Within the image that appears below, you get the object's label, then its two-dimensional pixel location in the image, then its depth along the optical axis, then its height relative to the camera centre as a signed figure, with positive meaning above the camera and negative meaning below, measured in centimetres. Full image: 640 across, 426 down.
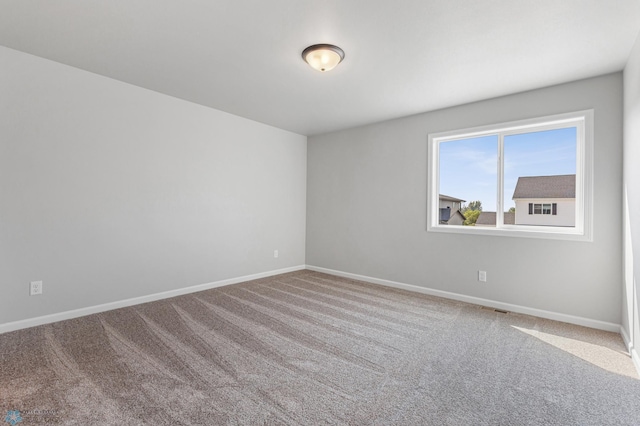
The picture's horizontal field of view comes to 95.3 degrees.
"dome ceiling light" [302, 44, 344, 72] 252 +141
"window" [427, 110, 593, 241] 313 +48
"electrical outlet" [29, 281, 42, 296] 280 -74
